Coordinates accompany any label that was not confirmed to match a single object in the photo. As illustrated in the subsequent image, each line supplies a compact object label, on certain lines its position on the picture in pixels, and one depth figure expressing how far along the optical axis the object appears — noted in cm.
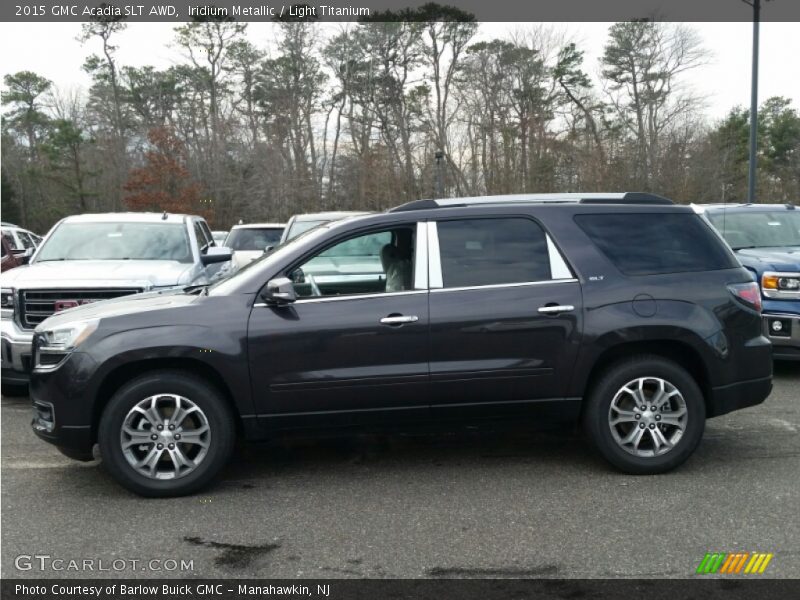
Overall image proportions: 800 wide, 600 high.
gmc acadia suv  500
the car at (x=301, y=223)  1219
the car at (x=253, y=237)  1678
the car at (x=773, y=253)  828
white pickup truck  749
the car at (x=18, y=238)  1507
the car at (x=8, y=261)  1299
